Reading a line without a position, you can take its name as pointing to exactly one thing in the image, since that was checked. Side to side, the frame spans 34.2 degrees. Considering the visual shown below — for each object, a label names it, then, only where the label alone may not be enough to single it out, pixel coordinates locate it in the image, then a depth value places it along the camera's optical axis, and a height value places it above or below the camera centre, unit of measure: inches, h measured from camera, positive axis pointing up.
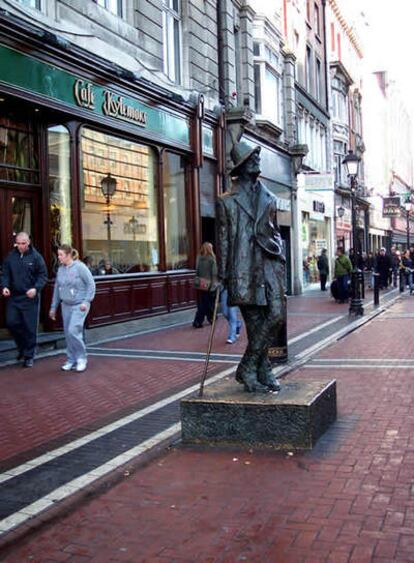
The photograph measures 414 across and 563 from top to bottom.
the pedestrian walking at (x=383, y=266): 1139.7 -14.5
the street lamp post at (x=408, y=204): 1339.6 +105.8
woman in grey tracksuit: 362.3 -18.0
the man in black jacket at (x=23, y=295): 379.9 -16.2
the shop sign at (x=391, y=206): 1471.5 +112.5
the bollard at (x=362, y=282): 857.5 -31.2
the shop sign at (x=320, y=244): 1284.4 +28.8
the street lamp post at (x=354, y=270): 669.3 -12.2
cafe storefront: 449.1 +74.6
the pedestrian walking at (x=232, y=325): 466.9 -44.4
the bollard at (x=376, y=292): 795.0 -41.5
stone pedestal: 208.8 -50.3
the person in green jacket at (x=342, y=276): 844.0 -21.9
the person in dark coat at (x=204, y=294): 516.4 -27.0
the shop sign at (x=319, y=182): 934.9 +108.4
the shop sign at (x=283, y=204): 991.8 +83.9
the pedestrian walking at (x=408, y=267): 1032.6 -16.2
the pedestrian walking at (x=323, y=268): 1114.1 -15.0
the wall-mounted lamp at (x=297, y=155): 1046.0 +163.9
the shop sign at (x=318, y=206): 1230.9 +98.6
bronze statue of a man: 223.6 +1.0
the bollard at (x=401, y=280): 1082.7 -36.7
